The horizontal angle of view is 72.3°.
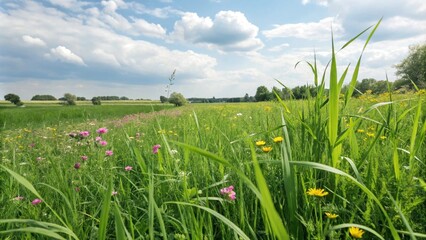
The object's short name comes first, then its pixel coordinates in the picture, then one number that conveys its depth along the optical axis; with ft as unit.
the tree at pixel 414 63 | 174.50
